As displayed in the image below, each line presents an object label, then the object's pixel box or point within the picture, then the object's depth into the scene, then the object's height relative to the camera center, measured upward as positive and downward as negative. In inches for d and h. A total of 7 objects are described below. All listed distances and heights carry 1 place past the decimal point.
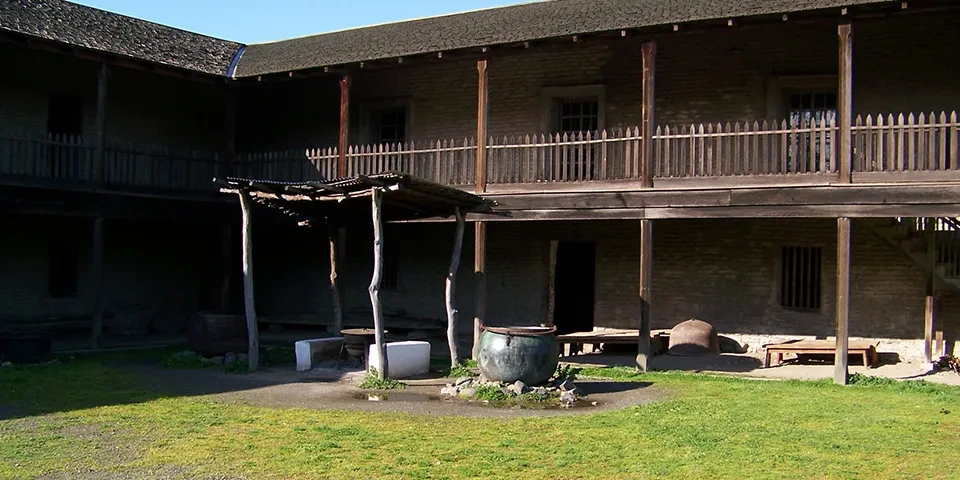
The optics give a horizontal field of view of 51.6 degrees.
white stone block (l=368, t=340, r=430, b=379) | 604.7 -59.5
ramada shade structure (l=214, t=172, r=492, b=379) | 577.3 +37.3
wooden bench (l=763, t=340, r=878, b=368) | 666.8 -52.6
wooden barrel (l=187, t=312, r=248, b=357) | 674.8 -52.7
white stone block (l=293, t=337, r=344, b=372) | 647.1 -60.2
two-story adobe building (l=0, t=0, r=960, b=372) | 634.8 +76.4
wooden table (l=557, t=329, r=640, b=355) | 735.1 -53.9
